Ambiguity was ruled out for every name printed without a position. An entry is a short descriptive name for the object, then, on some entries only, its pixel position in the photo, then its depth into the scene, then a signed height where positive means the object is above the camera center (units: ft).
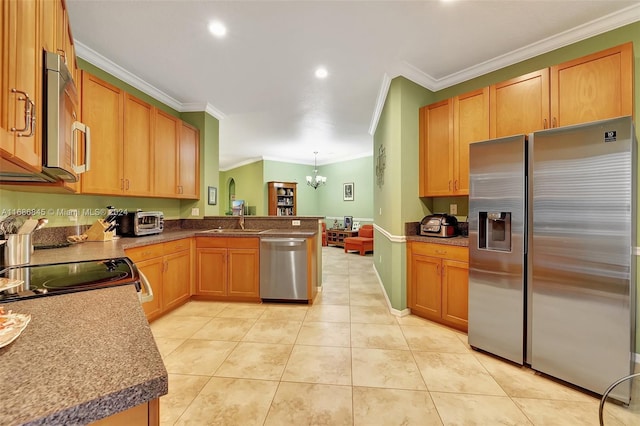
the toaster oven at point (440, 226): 8.95 -0.45
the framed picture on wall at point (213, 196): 12.95 +0.83
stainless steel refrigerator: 5.21 -0.85
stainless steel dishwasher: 10.45 -2.26
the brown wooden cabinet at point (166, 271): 8.43 -2.14
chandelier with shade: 25.54 +3.44
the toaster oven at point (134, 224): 9.27 -0.45
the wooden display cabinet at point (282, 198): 25.36 +1.48
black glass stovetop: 3.27 -0.98
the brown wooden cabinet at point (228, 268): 10.71 -2.34
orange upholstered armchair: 21.47 -2.40
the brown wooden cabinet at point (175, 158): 10.30 +2.33
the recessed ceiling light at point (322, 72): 9.40 +5.23
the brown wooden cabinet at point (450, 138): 8.64 +2.66
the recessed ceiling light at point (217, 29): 7.07 +5.16
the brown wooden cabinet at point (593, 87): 6.27 +3.26
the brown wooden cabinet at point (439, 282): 8.04 -2.30
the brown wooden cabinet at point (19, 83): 2.53 +1.39
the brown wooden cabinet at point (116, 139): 7.92 +2.49
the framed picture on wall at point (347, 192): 25.71 +2.12
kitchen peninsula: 1.40 -1.03
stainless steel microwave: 3.34 +1.21
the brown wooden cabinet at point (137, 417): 1.63 -1.36
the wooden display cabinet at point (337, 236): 24.61 -2.27
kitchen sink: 11.18 -0.83
